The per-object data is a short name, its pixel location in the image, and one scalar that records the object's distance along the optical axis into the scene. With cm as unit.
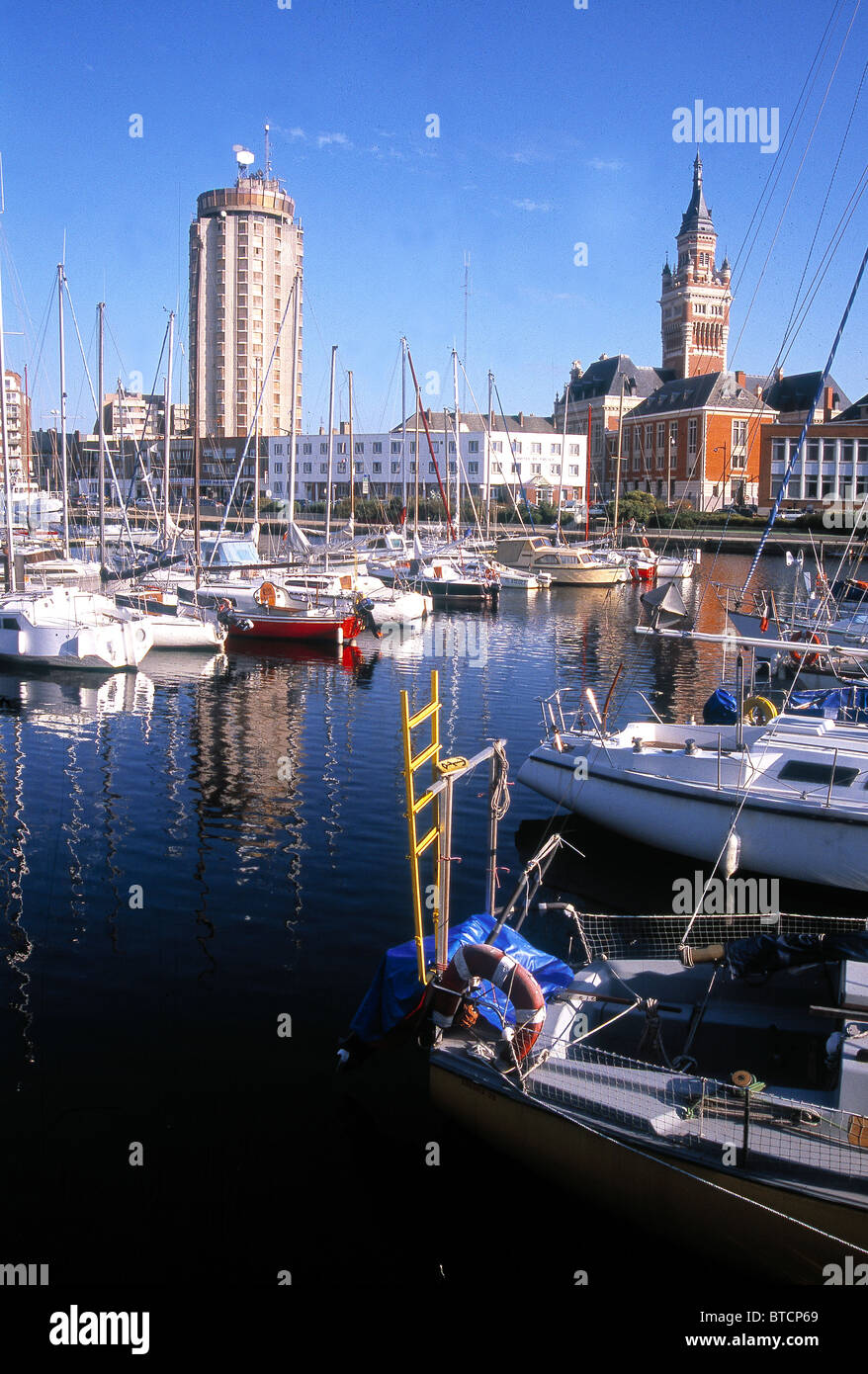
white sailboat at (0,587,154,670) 3353
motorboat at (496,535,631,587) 6775
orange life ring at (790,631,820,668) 2752
